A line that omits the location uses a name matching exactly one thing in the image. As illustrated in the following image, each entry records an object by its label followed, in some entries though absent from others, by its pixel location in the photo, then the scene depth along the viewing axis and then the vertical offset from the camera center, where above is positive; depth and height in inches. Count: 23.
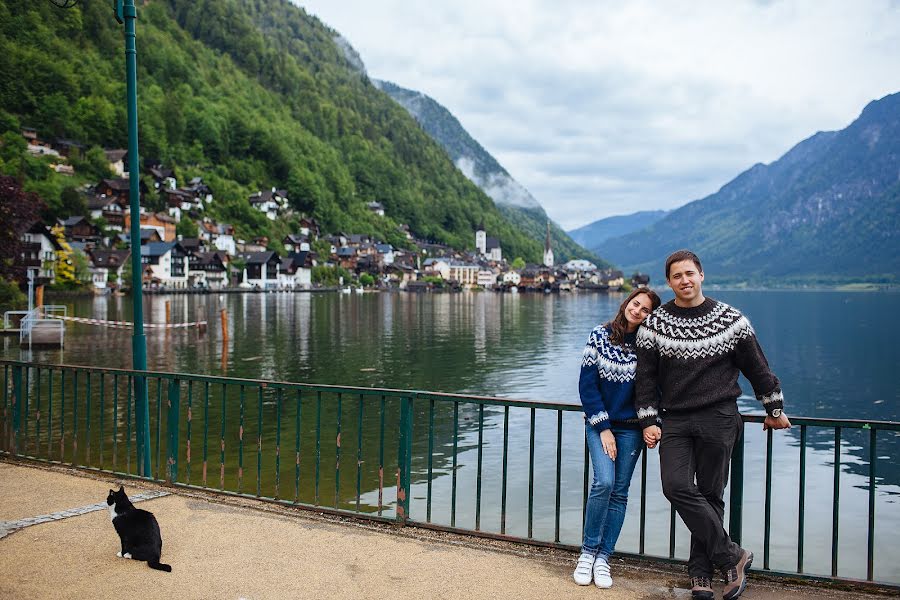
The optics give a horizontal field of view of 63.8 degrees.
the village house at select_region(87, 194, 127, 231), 4370.1 +385.2
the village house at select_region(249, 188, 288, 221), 6747.1 +685.9
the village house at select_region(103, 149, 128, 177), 5132.9 +812.0
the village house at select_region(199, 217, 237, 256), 5492.1 +304.3
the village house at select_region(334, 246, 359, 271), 6813.5 +173.0
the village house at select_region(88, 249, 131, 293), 3843.5 +34.7
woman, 214.5 -43.7
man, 199.5 -33.0
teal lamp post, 335.3 +10.4
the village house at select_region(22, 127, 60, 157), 4635.8 +835.9
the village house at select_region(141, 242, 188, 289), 4527.6 +63.3
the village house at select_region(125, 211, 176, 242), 4834.2 +344.4
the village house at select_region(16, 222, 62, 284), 2468.0 +91.6
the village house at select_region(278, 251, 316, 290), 5674.2 +37.4
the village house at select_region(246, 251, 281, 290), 5459.6 +38.6
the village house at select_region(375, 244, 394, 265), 7278.5 +242.4
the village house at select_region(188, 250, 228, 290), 4985.2 +32.4
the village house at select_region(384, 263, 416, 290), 7126.0 +23.8
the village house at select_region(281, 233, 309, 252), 6441.9 +283.8
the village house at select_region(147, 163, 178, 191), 5403.5 +730.7
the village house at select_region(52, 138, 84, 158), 4849.9 +841.0
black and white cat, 224.4 -81.8
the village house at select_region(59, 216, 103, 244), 4033.0 +243.8
